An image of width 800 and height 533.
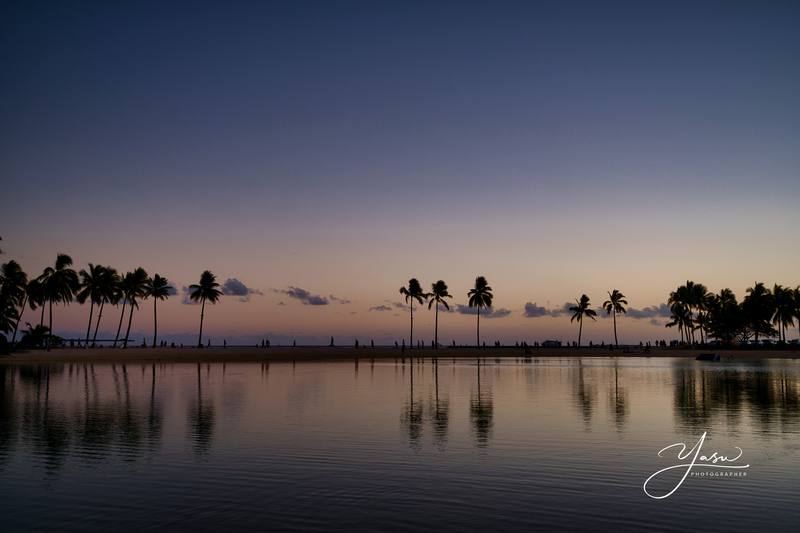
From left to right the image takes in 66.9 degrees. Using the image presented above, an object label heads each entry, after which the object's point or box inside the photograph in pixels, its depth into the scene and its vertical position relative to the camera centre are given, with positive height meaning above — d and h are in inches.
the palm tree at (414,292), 5807.1 +325.4
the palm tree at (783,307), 5172.2 +136.4
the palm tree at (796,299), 5152.6 +203.3
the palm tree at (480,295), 5713.6 +287.5
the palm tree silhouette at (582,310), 6146.7 +148.2
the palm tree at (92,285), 4343.0 +314.4
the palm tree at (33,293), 3895.9 +233.9
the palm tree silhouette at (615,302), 5920.3 +218.9
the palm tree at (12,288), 3732.8 +259.5
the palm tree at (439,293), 5846.5 +316.9
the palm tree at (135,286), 4687.5 +329.3
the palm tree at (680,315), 5905.5 +87.2
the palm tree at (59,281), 3909.9 +314.4
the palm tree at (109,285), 4429.1 +316.8
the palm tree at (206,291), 5147.6 +312.7
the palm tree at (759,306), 5251.0 +148.9
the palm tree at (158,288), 4901.6 +325.8
